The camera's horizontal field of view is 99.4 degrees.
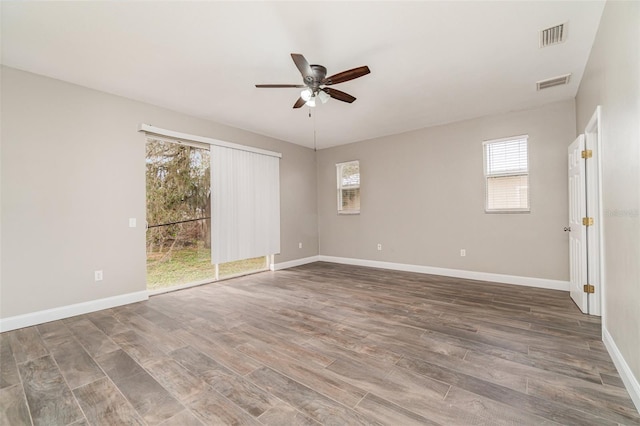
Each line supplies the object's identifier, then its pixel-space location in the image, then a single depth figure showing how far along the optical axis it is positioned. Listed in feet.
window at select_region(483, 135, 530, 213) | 14.38
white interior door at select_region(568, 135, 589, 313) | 10.15
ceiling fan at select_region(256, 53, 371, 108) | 8.05
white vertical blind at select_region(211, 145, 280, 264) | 15.47
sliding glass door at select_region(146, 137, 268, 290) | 13.79
